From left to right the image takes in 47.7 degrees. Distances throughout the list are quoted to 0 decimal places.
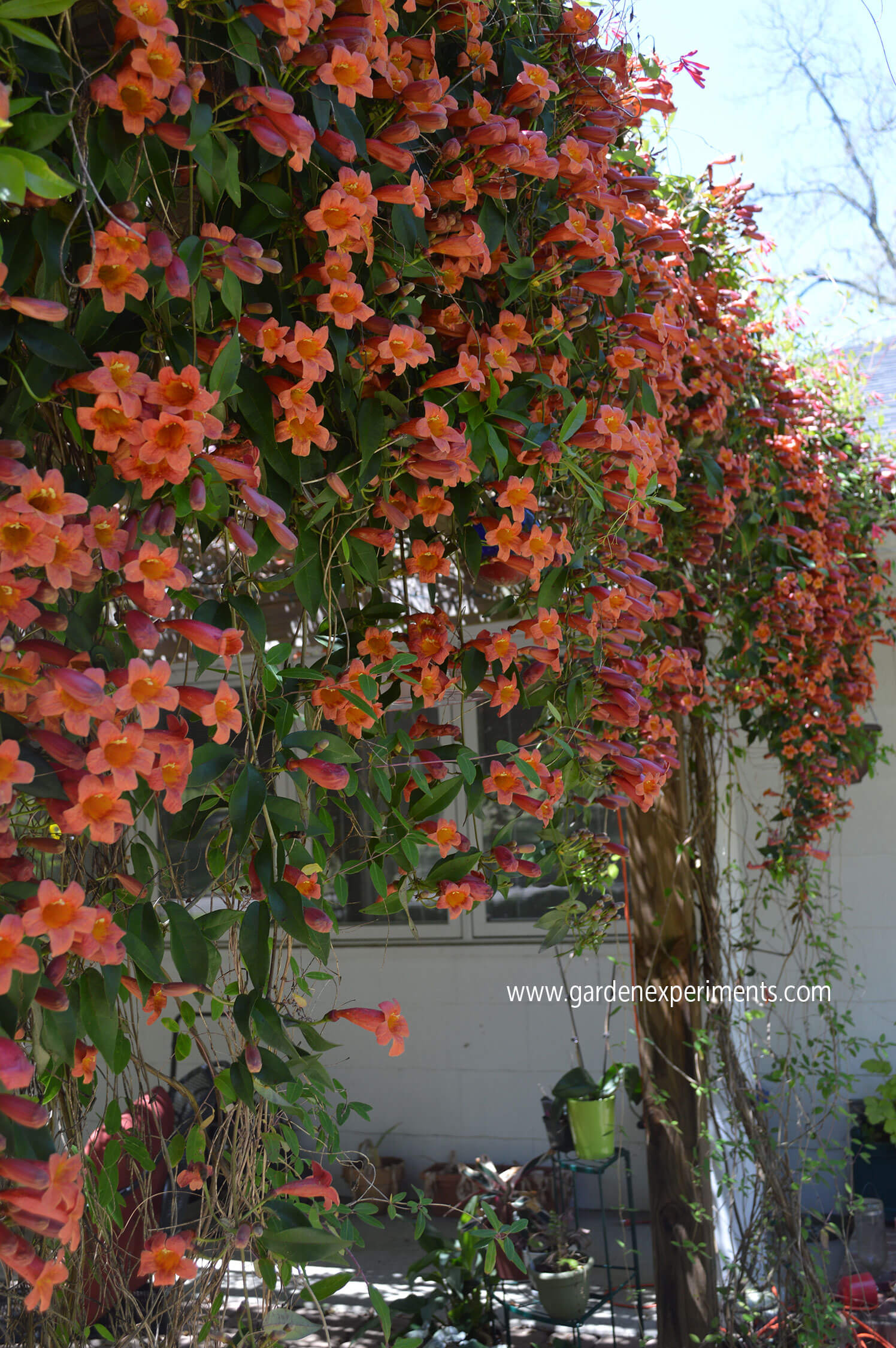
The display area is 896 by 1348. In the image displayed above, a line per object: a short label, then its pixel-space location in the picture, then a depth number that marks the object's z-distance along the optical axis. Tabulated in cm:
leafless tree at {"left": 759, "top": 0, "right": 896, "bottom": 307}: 746
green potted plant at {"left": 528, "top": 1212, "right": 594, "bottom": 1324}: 314
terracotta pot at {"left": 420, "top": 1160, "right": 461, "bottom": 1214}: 470
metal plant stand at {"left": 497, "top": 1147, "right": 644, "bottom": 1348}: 304
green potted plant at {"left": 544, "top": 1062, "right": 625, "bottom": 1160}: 332
